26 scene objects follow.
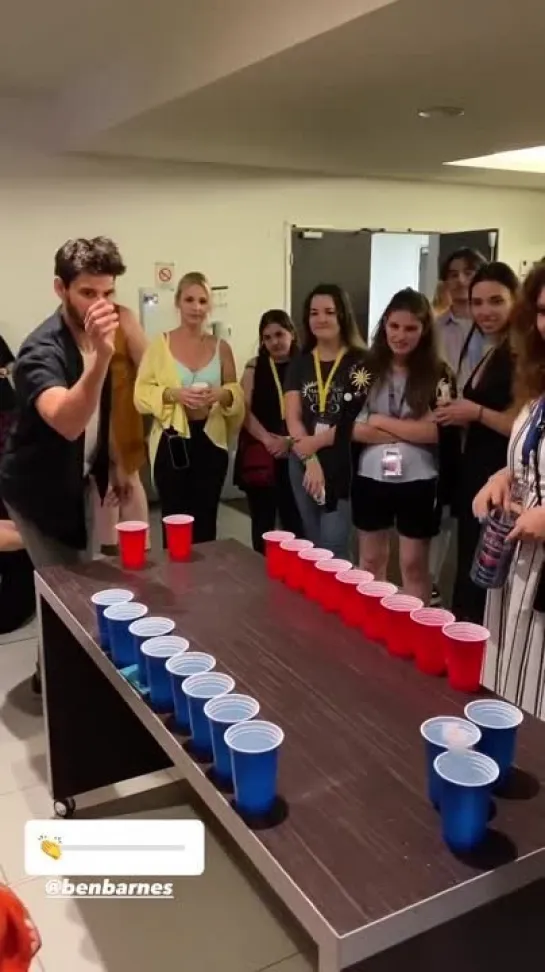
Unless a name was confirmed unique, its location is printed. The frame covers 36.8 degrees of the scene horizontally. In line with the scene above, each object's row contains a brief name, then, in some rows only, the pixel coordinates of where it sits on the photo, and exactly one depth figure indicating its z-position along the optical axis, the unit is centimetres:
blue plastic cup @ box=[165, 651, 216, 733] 133
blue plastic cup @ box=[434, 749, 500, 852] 101
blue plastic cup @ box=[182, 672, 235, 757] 126
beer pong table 96
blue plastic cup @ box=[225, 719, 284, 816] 109
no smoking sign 502
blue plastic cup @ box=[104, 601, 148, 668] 157
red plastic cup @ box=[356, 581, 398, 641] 160
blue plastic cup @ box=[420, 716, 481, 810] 110
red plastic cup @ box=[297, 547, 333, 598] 182
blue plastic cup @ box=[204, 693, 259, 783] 118
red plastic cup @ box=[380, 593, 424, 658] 152
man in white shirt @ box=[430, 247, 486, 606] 346
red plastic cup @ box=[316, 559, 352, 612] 174
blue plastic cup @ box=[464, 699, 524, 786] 116
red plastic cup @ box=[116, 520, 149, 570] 205
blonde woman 333
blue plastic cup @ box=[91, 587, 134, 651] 164
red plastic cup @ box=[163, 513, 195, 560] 211
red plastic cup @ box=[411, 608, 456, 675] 144
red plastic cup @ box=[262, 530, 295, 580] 196
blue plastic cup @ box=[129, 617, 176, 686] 151
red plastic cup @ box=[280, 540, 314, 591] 188
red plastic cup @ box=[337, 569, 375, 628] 167
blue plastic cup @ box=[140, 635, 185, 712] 140
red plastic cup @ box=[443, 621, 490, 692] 136
